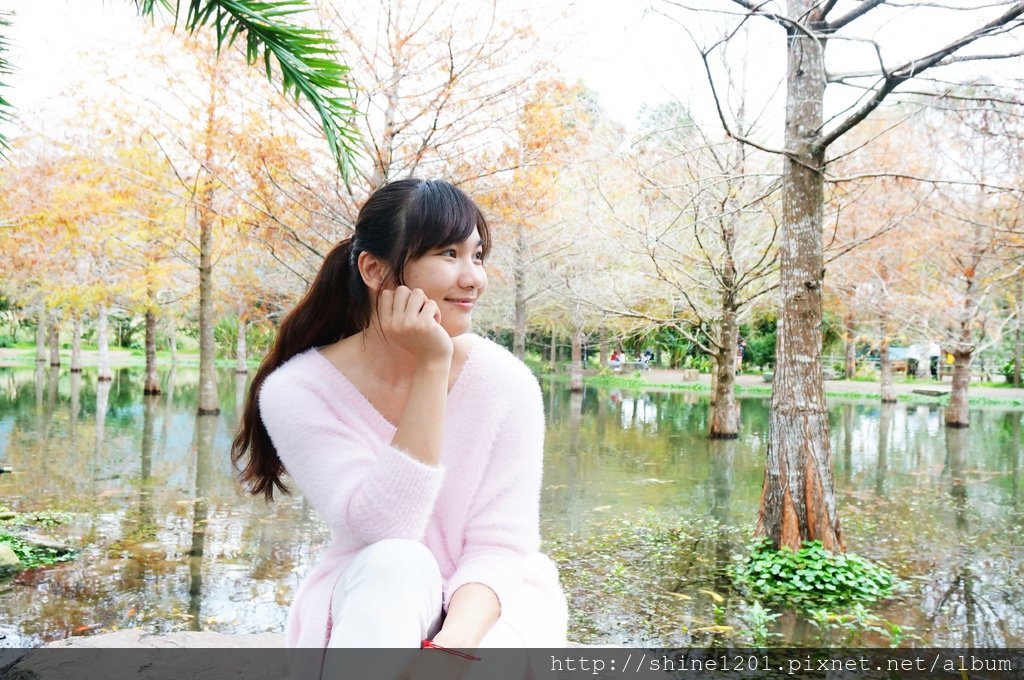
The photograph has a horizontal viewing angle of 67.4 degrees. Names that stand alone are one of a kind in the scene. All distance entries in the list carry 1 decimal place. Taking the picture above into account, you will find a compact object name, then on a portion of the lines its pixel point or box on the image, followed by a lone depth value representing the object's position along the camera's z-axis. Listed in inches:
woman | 66.1
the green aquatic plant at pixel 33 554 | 212.5
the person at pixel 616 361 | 1276.0
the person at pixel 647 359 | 1291.8
